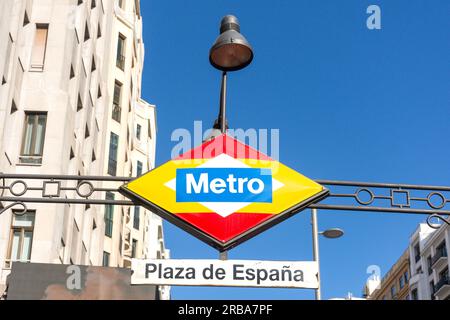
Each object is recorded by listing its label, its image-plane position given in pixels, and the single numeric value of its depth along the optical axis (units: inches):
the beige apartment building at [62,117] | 932.6
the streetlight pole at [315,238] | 1020.0
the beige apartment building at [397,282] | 3378.4
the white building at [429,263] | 2787.9
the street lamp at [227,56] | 348.2
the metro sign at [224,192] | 320.5
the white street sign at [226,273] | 297.1
